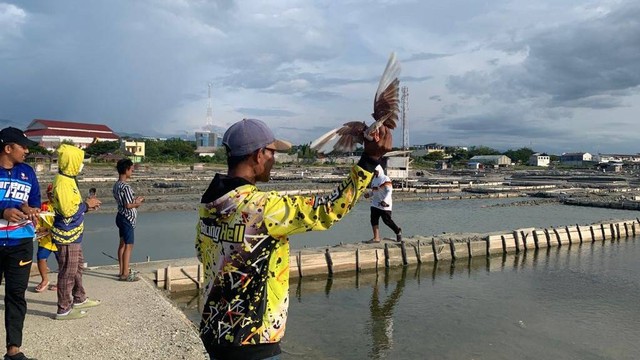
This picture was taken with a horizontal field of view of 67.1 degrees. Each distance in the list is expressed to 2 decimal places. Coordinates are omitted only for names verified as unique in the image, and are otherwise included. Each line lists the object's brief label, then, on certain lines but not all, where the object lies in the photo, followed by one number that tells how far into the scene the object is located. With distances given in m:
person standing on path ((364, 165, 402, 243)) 10.54
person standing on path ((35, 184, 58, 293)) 6.79
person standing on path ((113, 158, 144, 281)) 6.80
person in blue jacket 4.12
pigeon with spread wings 2.26
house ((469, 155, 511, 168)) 113.00
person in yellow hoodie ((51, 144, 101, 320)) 5.37
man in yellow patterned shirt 2.00
